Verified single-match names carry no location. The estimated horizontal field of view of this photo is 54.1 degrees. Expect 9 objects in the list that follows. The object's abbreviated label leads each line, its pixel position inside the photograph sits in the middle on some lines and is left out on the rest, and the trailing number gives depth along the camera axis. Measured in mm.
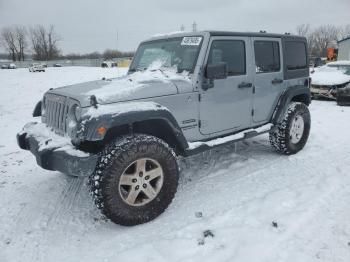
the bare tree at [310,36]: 60694
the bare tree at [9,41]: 89000
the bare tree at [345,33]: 76744
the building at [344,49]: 31320
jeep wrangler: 3340
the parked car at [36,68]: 38516
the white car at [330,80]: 11703
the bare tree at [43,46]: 84562
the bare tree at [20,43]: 89688
